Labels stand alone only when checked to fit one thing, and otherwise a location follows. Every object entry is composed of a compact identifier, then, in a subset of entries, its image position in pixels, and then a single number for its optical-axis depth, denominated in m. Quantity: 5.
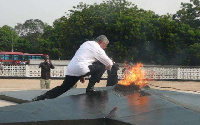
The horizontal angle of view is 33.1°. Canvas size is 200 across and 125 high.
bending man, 4.96
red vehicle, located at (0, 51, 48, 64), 43.14
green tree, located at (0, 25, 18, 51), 63.34
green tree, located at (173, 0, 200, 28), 29.65
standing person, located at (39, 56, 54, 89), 12.10
